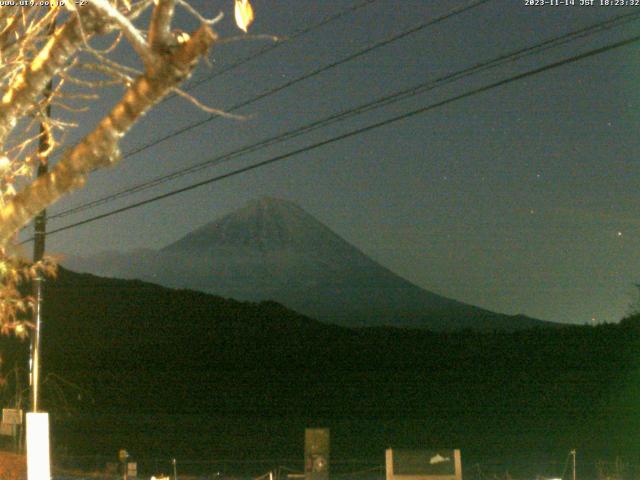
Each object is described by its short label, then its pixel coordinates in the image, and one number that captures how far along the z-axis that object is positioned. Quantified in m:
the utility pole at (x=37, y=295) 16.27
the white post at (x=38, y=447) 9.19
